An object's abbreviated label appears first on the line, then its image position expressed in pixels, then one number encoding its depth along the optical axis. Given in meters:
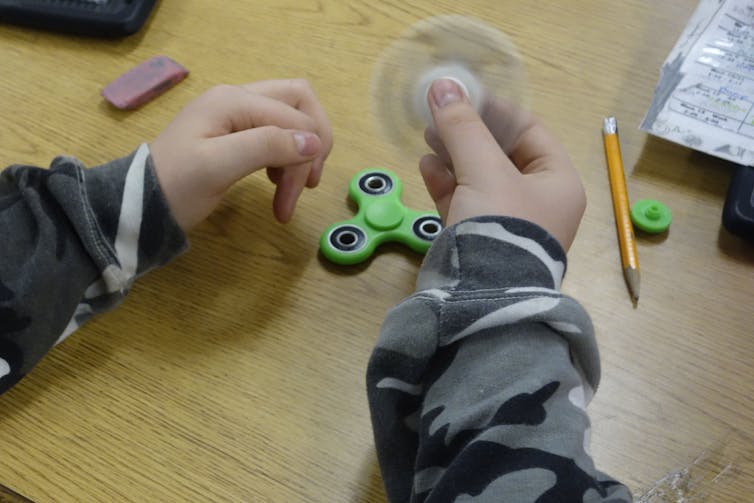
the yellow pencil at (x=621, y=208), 0.54
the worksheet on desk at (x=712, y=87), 0.62
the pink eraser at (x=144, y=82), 0.66
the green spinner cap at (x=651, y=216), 0.57
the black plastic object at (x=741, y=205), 0.56
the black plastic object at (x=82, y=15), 0.71
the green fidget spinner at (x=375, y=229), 0.56
